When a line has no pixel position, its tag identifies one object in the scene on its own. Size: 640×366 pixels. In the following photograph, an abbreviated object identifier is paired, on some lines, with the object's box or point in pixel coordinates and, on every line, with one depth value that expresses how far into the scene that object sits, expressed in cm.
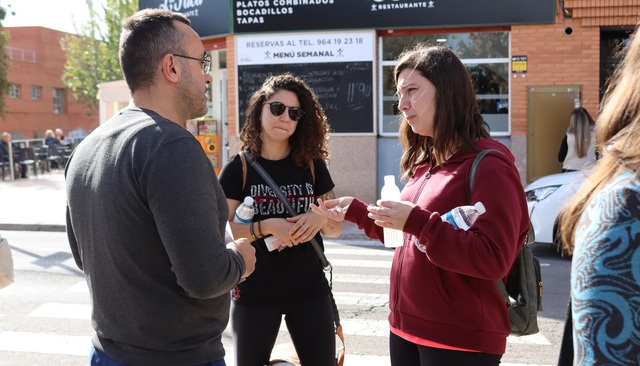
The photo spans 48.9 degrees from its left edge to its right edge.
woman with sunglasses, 347
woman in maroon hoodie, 253
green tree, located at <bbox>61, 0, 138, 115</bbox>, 4091
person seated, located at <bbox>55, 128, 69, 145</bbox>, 3052
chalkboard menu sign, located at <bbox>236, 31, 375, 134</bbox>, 1406
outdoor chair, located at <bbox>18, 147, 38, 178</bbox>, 2508
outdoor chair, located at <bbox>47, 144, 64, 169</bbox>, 2825
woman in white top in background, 1198
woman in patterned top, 132
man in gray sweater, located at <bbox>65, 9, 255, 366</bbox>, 211
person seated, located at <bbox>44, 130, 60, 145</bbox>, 2944
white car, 927
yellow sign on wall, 1337
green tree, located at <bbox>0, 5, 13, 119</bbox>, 3741
